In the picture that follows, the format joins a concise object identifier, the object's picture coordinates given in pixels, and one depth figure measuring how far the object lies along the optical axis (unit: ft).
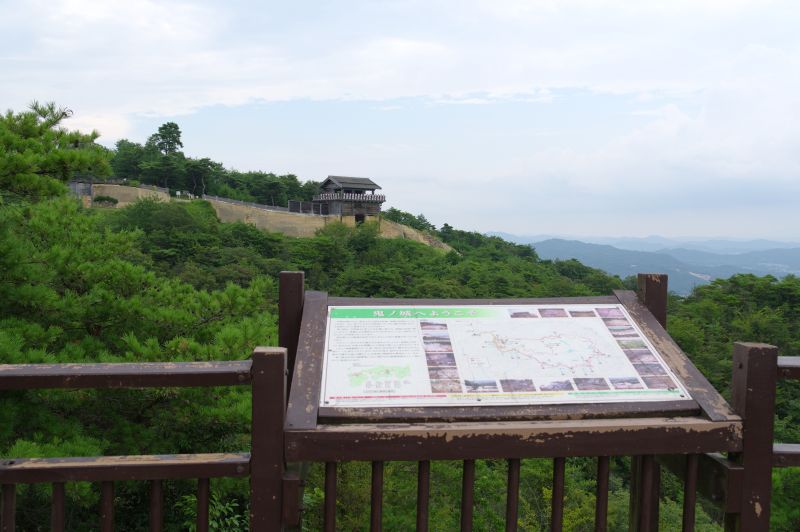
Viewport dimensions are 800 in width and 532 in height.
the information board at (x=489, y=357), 5.48
